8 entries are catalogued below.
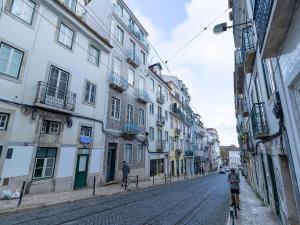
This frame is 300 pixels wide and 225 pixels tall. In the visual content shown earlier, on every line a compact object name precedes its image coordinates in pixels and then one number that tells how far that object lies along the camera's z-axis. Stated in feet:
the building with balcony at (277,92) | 11.69
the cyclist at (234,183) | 28.73
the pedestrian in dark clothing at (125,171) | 47.93
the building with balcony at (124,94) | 54.70
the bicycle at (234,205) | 24.73
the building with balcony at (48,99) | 30.81
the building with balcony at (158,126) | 79.27
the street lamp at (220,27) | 24.11
